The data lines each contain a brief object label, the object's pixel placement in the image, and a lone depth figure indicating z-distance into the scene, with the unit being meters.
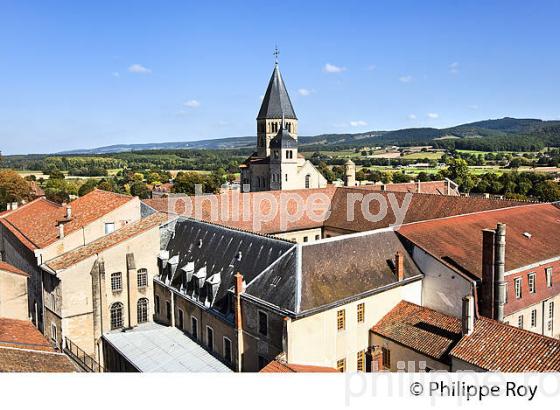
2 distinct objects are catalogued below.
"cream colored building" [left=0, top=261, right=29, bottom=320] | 25.17
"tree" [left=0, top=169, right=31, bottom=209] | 74.56
